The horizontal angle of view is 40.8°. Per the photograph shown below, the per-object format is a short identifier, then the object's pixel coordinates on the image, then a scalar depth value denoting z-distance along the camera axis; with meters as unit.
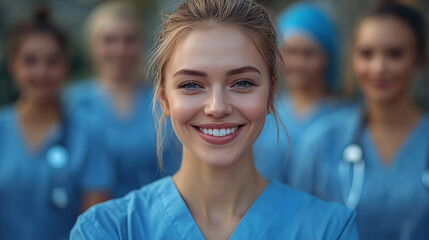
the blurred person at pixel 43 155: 3.35
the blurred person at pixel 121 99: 4.18
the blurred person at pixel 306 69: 4.37
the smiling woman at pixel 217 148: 1.92
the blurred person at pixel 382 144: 2.93
